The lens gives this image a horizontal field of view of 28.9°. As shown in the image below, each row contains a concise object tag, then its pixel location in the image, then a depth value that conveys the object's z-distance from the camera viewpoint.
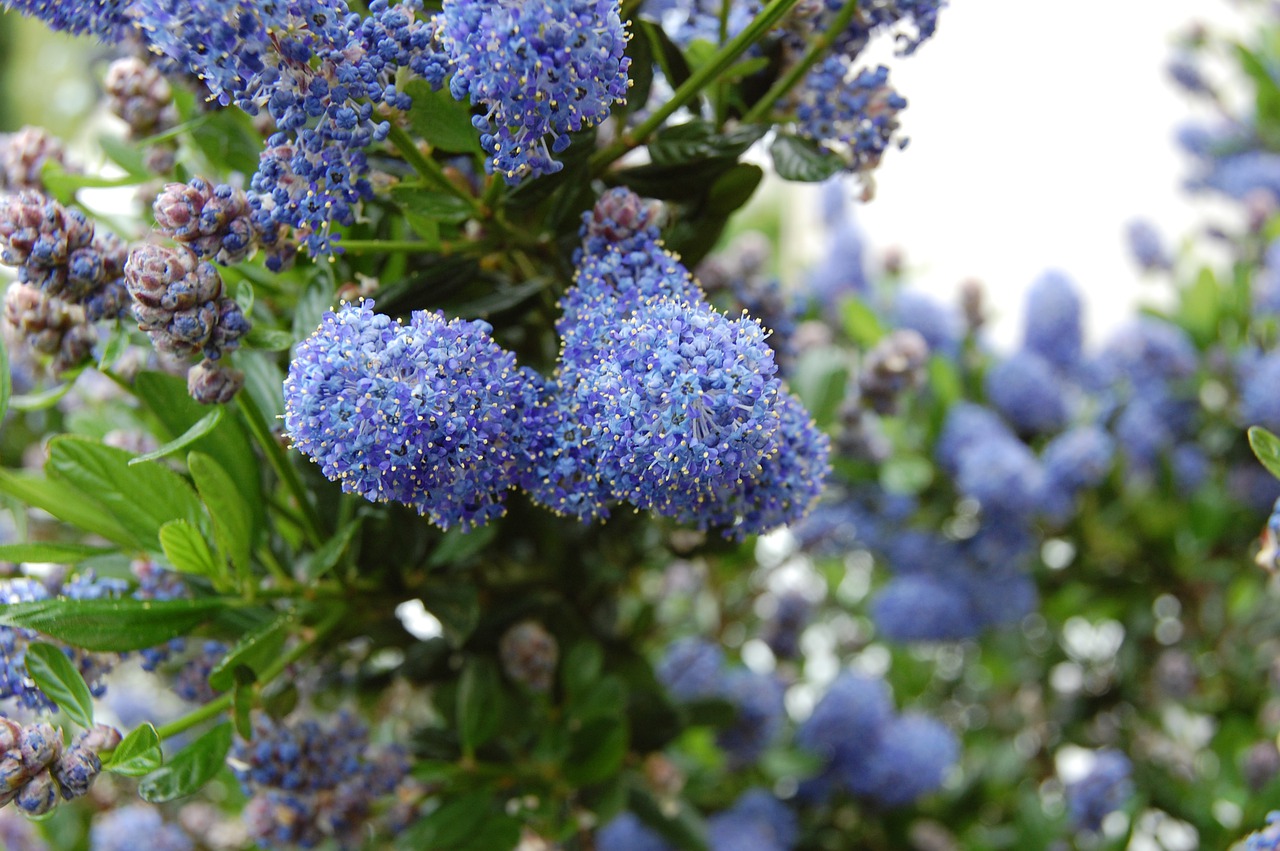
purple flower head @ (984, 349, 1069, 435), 0.57
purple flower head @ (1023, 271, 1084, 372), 0.61
